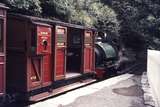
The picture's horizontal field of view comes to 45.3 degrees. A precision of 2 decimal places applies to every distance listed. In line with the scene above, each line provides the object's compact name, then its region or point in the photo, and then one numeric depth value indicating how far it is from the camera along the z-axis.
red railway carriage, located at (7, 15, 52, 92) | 5.06
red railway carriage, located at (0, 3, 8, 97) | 4.45
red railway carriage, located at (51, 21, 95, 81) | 7.52
